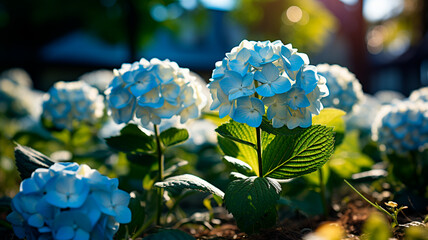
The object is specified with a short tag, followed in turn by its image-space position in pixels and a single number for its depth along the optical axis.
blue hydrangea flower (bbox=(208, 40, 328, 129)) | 1.07
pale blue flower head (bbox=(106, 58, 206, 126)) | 1.29
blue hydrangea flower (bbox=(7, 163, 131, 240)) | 0.97
